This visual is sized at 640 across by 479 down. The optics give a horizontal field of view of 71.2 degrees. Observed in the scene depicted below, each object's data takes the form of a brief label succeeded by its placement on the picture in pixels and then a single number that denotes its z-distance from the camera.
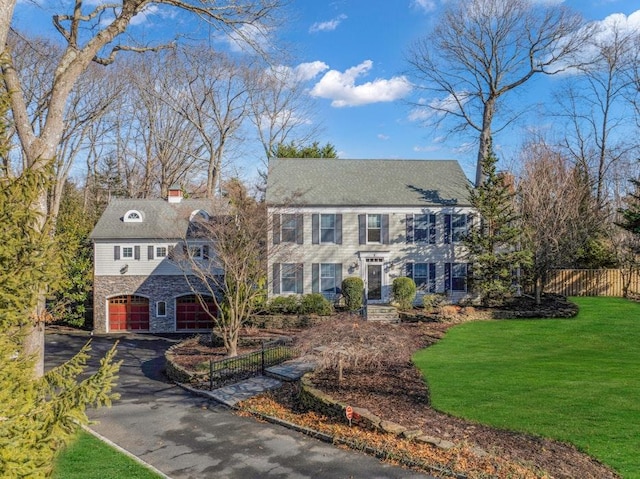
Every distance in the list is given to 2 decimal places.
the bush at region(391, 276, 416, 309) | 23.25
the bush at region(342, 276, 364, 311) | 23.20
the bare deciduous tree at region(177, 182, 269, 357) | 16.61
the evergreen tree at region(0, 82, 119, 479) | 4.10
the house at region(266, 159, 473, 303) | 24.44
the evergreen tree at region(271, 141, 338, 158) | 34.87
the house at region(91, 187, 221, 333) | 26.00
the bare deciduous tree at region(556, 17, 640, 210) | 32.91
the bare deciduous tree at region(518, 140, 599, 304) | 22.30
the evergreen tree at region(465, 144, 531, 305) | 22.28
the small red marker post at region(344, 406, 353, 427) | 9.42
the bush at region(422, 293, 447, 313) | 22.89
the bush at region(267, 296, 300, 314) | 23.14
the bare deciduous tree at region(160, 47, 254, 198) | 33.34
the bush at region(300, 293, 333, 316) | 22.77
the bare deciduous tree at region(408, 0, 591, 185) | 25.85
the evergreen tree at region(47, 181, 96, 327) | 24.43
